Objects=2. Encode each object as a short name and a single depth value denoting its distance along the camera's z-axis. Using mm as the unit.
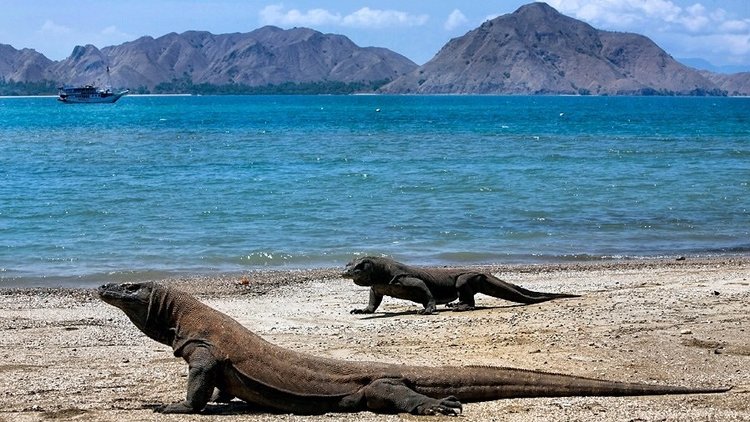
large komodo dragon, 14486
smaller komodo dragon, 25257
